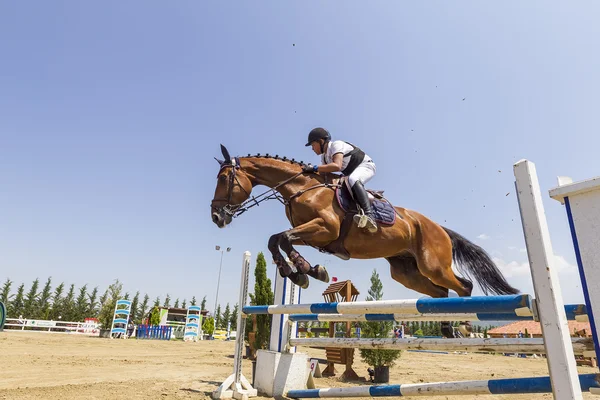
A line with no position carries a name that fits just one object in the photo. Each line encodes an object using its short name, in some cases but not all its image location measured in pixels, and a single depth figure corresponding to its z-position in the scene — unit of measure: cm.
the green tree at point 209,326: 2967
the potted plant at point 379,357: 583
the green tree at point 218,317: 5185
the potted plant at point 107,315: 2110
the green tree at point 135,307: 4738
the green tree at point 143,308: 4829
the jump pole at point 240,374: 352
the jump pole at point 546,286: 122
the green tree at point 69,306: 4127
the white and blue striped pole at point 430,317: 154
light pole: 3198
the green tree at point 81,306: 4176
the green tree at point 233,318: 4597
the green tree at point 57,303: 4094
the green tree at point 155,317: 2629
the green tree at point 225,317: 5162
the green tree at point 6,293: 4166
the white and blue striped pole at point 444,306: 148
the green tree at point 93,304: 4466
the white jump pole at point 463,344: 213
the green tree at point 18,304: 4103
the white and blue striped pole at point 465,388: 142
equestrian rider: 324
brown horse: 310
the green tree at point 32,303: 4053
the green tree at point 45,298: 4184
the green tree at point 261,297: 1005
